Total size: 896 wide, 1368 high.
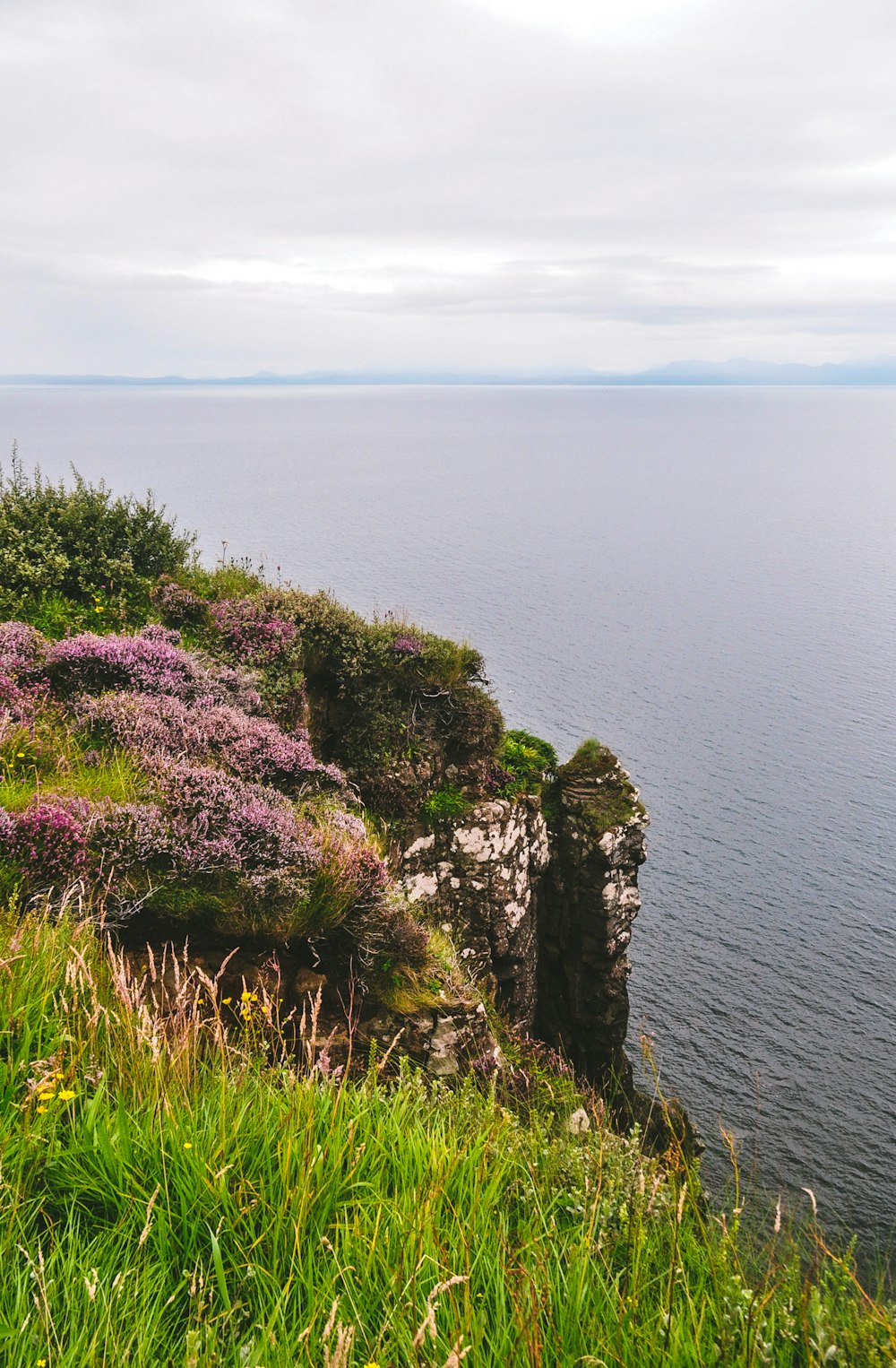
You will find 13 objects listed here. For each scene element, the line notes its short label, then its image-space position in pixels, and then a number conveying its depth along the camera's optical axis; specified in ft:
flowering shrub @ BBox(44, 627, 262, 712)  42.06
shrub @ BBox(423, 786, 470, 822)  64.13
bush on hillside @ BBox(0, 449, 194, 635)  52.54
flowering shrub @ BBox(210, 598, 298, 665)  55.62
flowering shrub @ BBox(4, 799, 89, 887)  25.96
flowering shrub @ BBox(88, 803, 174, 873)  27.84
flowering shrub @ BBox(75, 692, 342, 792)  36.81
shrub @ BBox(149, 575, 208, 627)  56.24
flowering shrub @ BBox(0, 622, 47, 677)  40.93
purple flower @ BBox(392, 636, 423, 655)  65.51
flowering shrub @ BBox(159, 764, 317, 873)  29.81
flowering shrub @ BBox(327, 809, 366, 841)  37.14
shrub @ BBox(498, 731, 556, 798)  71.72
